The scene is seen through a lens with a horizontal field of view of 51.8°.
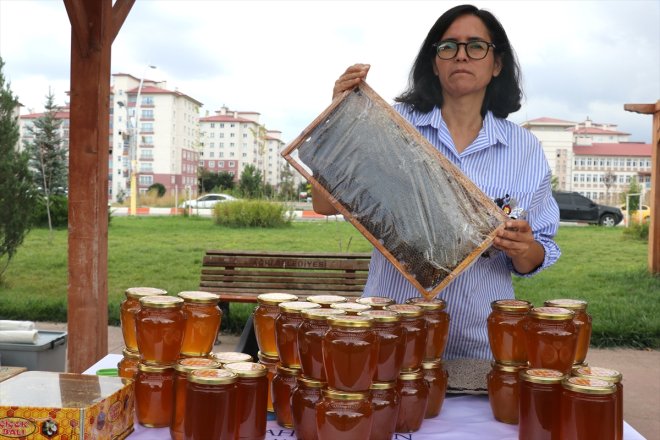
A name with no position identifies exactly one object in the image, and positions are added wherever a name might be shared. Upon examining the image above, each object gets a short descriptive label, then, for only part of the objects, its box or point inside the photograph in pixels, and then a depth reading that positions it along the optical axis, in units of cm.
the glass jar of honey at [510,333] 222
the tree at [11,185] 979
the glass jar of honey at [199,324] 218
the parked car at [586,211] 3093
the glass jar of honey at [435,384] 223
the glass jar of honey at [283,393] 205
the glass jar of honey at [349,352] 171
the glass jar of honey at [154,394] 207
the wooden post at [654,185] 1030
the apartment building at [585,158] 10706
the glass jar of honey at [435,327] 223
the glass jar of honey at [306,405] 187
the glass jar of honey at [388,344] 185
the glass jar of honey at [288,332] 198
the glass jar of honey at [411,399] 207
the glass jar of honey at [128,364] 227
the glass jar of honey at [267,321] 220
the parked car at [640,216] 2310
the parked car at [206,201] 2855
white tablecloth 208
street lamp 3522
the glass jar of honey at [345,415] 174
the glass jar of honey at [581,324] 222
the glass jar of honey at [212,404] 176
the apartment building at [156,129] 9844
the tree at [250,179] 4040
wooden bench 788
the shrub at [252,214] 2134
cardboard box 180
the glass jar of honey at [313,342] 182
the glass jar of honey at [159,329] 203
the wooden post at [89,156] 485
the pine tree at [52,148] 2737
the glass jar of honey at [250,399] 184
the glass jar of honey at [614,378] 183
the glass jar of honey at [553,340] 206
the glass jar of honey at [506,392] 222
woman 274
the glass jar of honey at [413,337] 204
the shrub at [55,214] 2114
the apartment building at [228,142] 12275
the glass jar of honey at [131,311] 226
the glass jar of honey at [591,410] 176
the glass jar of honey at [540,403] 191
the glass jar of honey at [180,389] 193
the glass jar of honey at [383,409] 188
